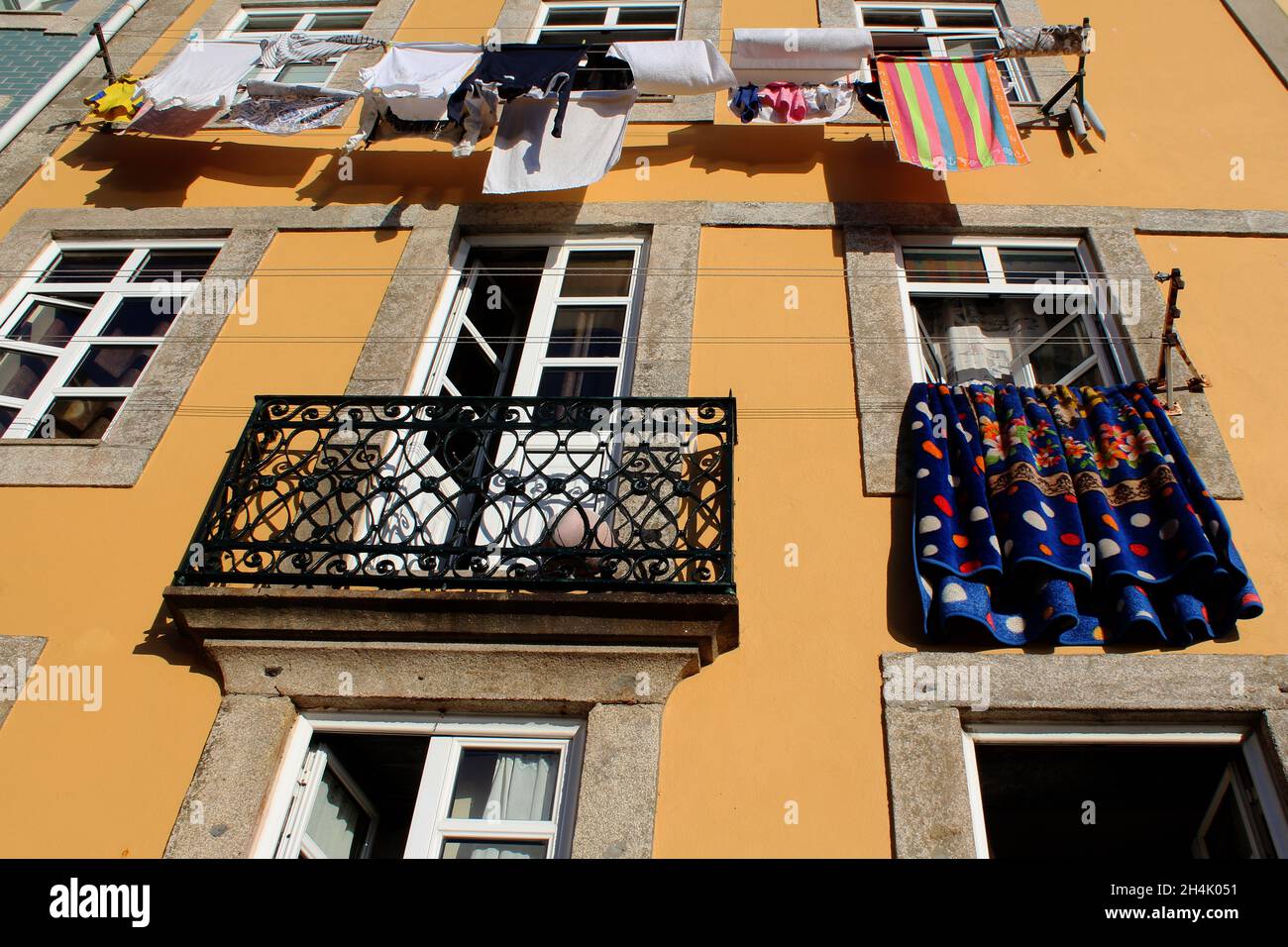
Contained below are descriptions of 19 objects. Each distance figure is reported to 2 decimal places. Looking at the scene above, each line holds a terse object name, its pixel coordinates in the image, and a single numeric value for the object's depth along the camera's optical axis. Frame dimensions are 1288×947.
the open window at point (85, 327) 6.37
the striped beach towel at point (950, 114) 6.78
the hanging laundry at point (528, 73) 7.18
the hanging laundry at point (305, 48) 7.83
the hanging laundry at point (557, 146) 6.95
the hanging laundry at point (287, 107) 7.42
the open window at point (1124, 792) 4.55
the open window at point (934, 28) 8.49
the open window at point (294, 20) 9.34
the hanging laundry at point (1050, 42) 7.43
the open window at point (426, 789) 4.50
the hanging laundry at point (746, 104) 7.14
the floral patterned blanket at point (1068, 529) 4.85
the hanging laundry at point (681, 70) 7.11
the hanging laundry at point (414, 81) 7.19
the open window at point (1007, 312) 6.39
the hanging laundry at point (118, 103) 7.54
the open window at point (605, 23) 8.84
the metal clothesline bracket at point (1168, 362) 5.73
